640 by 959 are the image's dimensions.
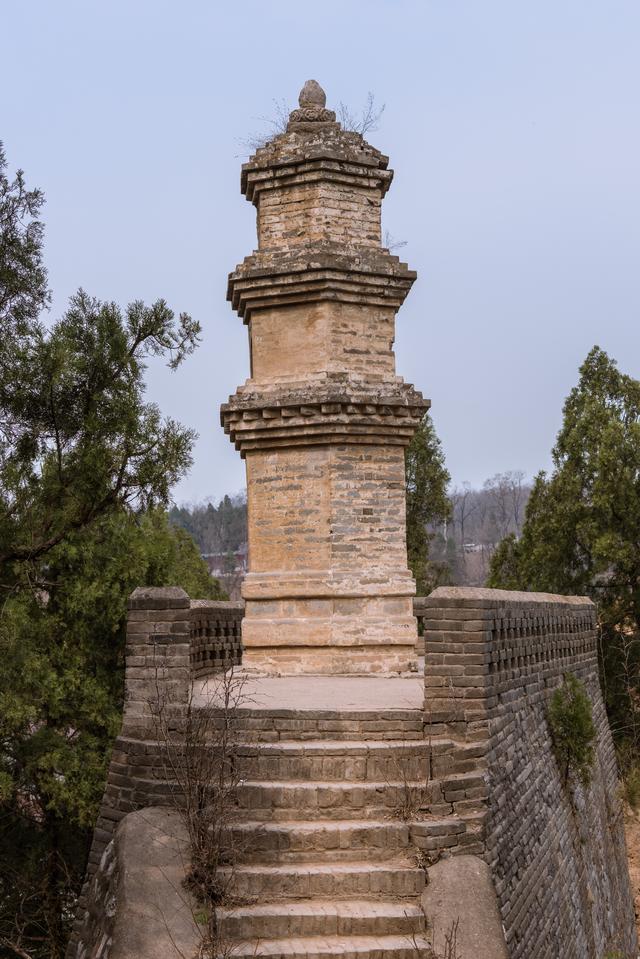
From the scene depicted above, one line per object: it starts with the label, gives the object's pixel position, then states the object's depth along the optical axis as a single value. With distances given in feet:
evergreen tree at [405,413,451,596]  79.41
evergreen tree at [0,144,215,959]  34.78
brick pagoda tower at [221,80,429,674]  37.14
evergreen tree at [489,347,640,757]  65.98
